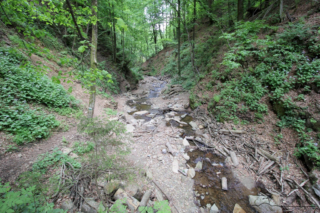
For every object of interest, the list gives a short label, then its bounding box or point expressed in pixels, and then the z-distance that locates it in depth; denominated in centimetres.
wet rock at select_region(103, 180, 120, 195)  337
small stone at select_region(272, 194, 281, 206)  391
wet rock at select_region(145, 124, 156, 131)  756
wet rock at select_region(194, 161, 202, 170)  517
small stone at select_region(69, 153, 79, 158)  419
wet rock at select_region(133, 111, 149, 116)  972
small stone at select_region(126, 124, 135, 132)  718
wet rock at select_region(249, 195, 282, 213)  375
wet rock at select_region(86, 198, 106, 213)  285
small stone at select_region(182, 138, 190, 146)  635
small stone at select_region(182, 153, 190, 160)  560
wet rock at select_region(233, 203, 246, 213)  375
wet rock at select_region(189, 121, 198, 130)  768
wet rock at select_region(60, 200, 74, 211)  279
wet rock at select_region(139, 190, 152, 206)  354
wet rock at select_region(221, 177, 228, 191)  440
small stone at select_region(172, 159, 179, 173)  499
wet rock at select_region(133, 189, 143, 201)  364
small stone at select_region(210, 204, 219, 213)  377
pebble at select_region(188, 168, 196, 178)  483
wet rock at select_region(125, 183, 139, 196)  362
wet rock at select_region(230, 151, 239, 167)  527
